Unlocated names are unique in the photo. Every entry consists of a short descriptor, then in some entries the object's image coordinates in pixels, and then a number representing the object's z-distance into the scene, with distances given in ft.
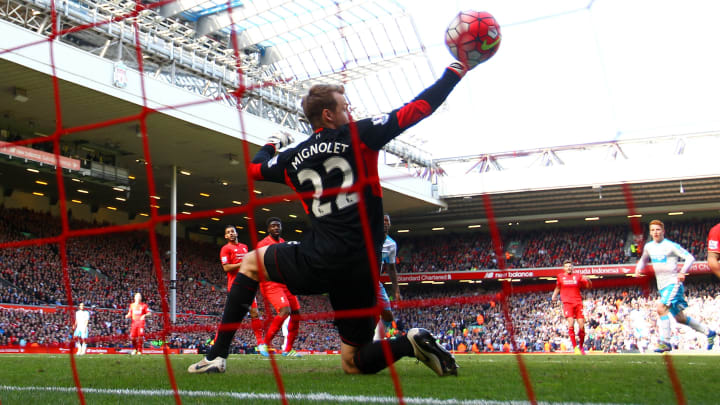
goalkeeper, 10.56
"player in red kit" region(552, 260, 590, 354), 35.50
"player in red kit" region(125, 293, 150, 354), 41.34
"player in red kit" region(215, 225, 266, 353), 26.00
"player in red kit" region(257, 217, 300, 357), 24.36
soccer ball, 10.24
